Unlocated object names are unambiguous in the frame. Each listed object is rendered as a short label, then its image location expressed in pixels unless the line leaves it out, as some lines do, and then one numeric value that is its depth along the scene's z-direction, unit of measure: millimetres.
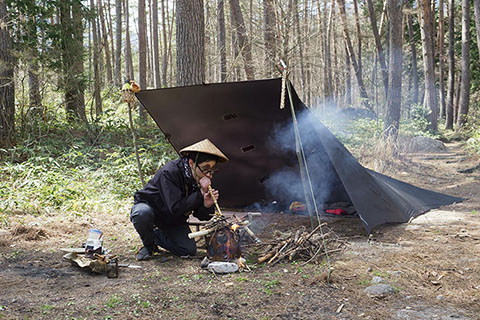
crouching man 3389
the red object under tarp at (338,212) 4962
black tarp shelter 4164
